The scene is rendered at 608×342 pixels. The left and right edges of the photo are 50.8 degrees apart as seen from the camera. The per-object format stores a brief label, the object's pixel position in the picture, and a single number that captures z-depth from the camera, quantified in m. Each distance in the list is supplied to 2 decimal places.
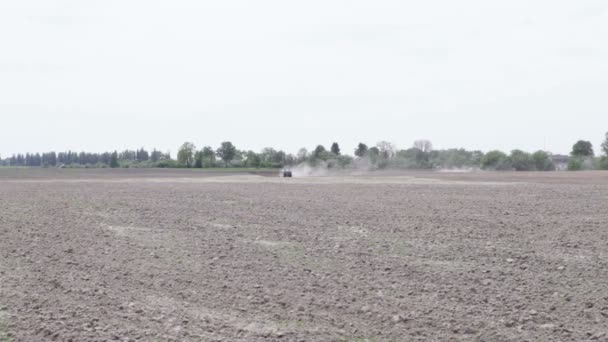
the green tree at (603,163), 89.72
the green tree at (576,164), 99.00
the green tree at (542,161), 98.69
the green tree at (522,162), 94.49
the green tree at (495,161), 94.94
